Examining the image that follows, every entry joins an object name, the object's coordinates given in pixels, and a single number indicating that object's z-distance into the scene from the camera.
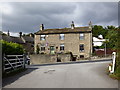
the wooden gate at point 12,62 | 7.93
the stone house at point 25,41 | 40.20
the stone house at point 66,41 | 26.69
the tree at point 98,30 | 57.39
